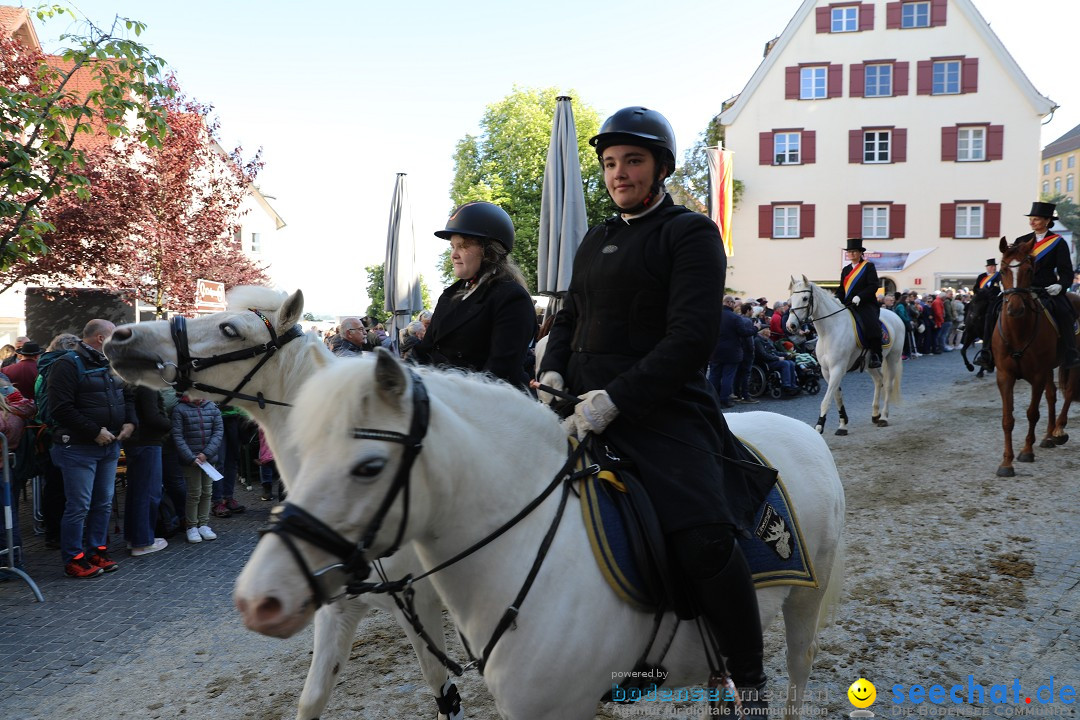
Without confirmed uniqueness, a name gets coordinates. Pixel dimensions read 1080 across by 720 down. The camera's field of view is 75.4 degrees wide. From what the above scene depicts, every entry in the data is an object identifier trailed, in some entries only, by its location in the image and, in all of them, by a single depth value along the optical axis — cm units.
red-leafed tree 1389
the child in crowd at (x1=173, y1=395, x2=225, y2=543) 737
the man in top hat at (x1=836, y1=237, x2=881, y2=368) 1166
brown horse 834
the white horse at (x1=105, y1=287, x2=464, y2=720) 306
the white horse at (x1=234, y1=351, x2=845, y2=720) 168
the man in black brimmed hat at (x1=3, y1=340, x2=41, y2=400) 788
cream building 3089
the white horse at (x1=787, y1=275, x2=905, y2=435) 1134
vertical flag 1382
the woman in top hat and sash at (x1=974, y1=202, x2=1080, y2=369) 845
